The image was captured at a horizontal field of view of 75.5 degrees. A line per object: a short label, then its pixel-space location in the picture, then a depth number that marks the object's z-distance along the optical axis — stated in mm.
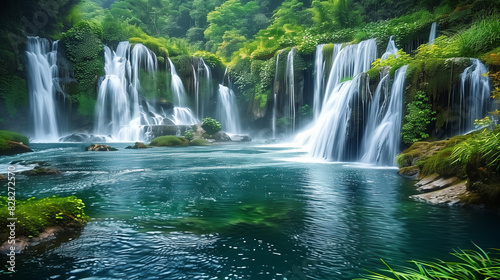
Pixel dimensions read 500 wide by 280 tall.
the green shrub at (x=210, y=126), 24984
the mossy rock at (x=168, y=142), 21516
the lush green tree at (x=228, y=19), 42594
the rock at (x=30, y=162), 11805
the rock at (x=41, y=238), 3732
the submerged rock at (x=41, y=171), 9797
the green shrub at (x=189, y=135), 24188
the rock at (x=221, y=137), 24936
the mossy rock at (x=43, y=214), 3985
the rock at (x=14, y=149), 15252
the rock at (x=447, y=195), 6238
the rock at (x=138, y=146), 19438
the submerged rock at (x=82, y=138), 23469
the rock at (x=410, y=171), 9175
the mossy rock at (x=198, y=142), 23047
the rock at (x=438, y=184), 6959
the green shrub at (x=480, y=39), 11719
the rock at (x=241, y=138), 25688
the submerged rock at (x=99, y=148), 17681
